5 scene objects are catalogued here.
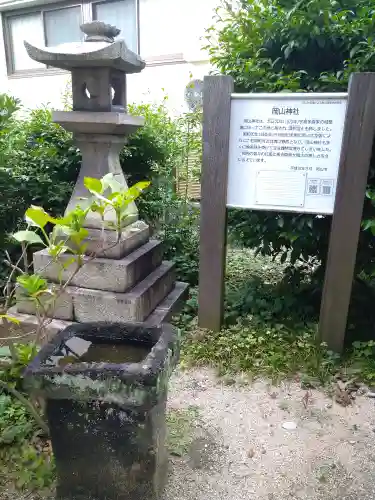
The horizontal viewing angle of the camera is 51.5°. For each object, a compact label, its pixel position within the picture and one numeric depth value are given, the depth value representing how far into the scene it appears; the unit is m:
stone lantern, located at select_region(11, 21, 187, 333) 2.67
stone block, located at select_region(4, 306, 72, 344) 2.76
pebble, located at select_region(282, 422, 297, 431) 2.19
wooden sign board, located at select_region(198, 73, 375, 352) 2.46
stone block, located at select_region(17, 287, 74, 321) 2.80
